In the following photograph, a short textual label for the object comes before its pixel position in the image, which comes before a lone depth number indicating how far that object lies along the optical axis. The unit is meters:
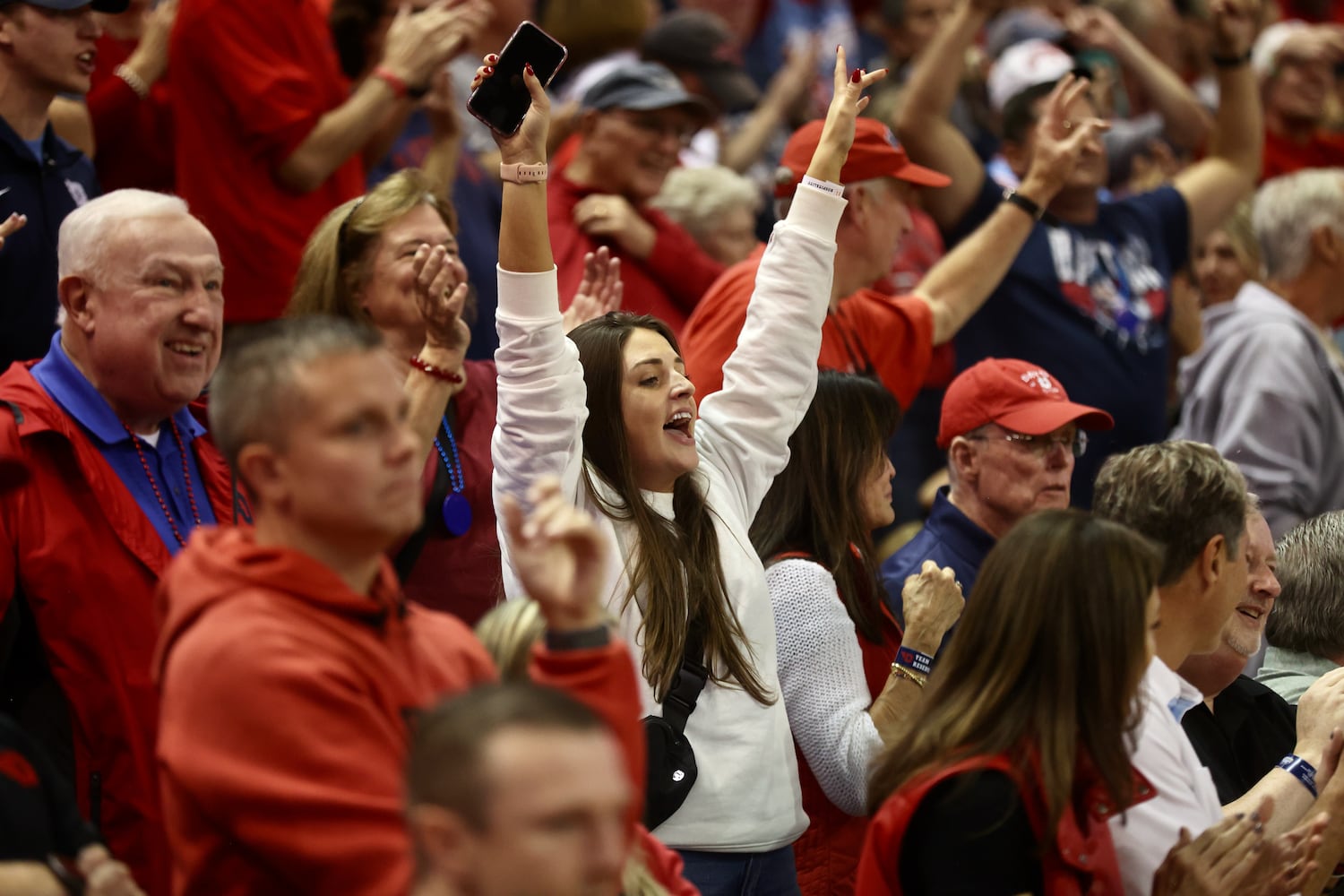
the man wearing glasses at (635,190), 9.70
